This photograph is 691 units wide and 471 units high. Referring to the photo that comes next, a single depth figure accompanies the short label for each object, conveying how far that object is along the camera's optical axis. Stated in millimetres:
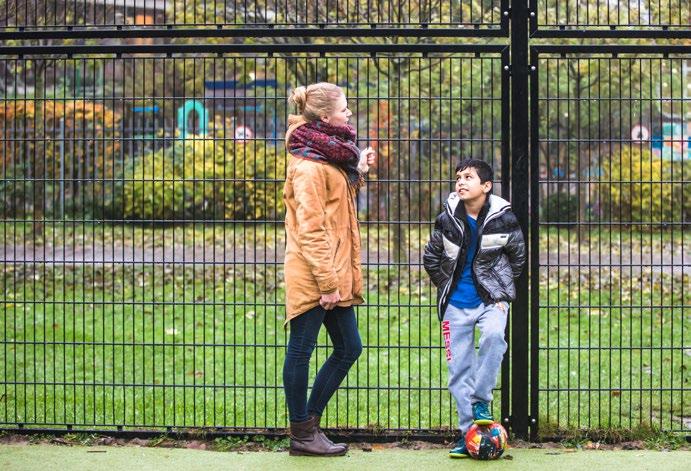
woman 9805
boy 10195
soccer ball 10156
